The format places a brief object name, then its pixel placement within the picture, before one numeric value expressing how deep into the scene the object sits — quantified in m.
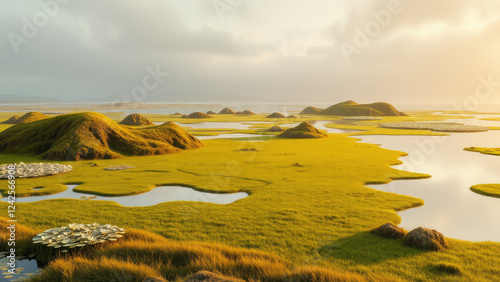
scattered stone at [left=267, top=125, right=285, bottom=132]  58.67
